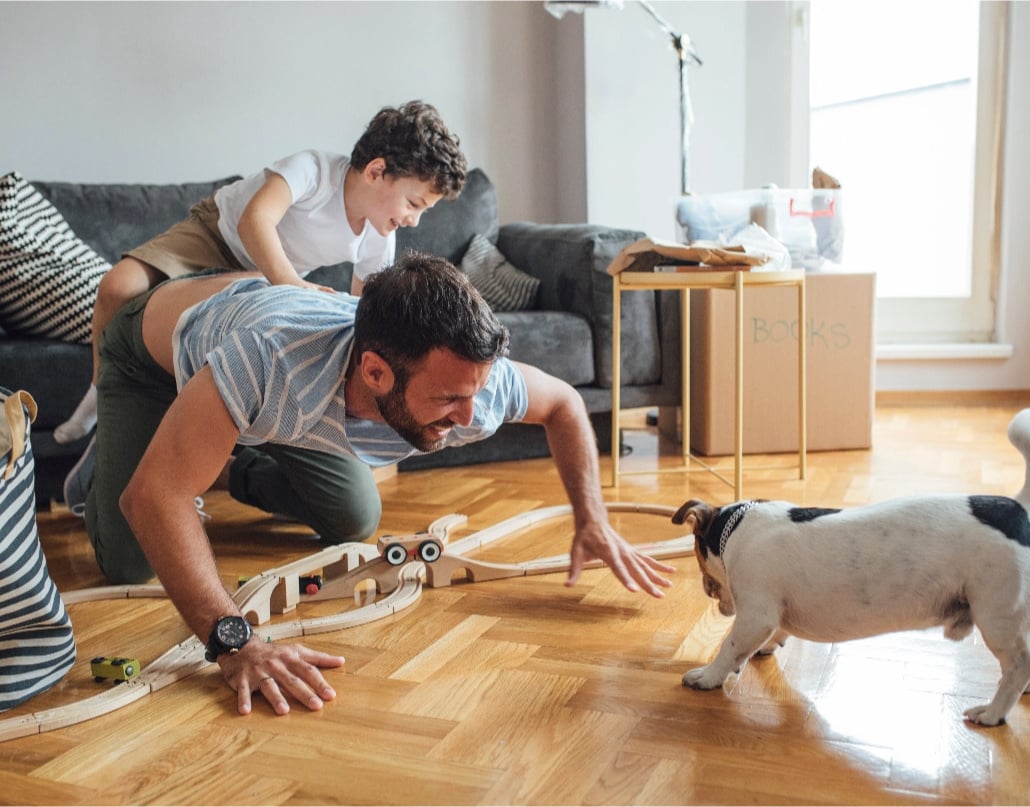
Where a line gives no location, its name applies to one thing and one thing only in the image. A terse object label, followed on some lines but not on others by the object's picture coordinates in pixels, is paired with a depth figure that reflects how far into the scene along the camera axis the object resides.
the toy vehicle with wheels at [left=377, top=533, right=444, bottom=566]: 1.74
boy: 1.99
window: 3.68
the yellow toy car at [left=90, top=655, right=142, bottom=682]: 1.40
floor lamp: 3.08
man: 1.28
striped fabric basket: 1.31
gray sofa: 2.74
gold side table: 2.31
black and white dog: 1.17
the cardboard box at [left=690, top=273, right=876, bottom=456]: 2.80
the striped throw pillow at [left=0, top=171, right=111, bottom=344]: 2.46
